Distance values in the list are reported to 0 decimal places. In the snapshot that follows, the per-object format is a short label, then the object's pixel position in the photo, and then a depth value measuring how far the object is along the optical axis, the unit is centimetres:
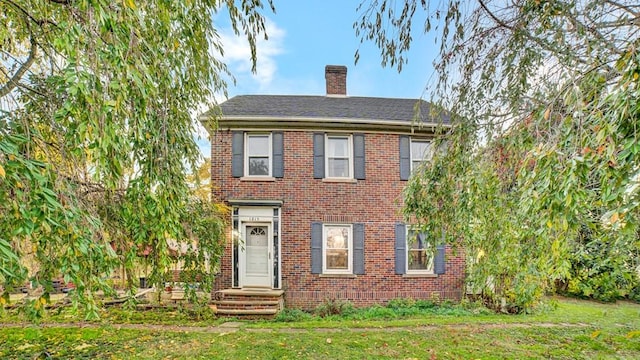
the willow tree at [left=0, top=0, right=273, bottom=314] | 213
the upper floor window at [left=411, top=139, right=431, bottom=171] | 1073
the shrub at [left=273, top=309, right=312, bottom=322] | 856
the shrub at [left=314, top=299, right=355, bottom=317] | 916
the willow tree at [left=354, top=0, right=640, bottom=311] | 246
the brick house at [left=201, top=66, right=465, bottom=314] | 1003
